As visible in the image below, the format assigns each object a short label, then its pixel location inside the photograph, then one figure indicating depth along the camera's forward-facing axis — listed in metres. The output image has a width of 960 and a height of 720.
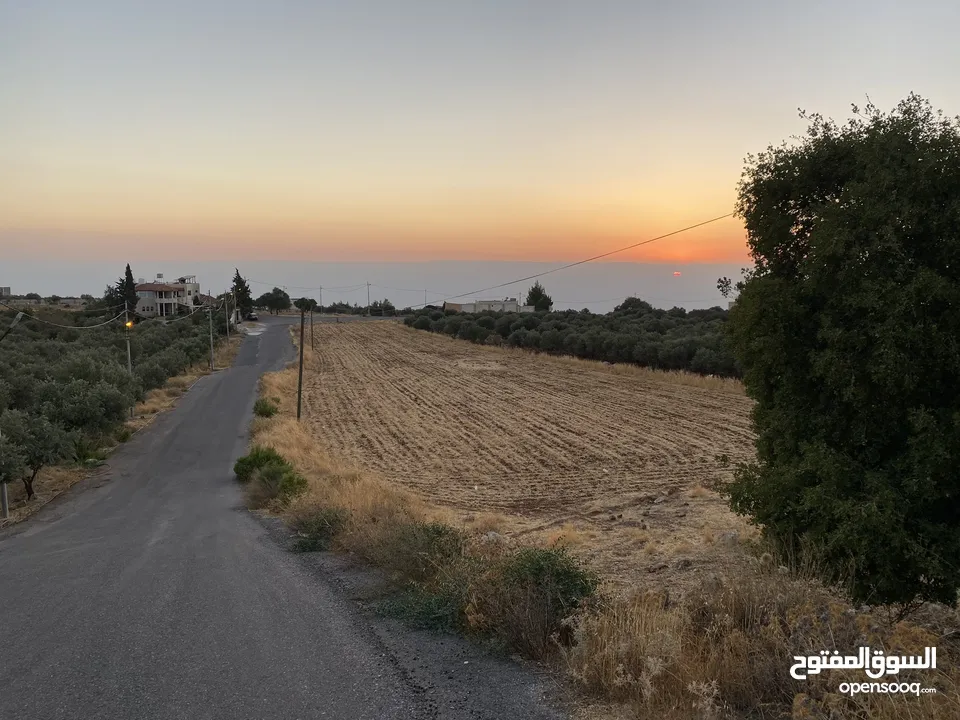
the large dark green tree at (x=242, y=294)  132.00
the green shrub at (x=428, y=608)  6.35
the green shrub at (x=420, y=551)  7.63
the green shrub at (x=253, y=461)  22.13
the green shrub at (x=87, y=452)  27.11
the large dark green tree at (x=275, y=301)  188.60
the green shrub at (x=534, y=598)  5.61
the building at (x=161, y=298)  136.75
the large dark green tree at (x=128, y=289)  109.75
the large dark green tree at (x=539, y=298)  132.77
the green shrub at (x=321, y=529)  10.47
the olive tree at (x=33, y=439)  21.38
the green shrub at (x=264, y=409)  37.75
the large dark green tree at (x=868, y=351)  5.74
